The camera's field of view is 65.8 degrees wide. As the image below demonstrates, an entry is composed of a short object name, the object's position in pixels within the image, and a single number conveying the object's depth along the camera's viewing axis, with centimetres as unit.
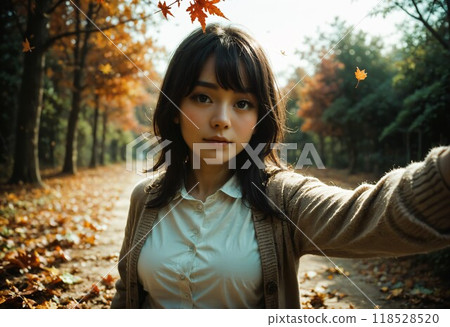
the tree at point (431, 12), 328
